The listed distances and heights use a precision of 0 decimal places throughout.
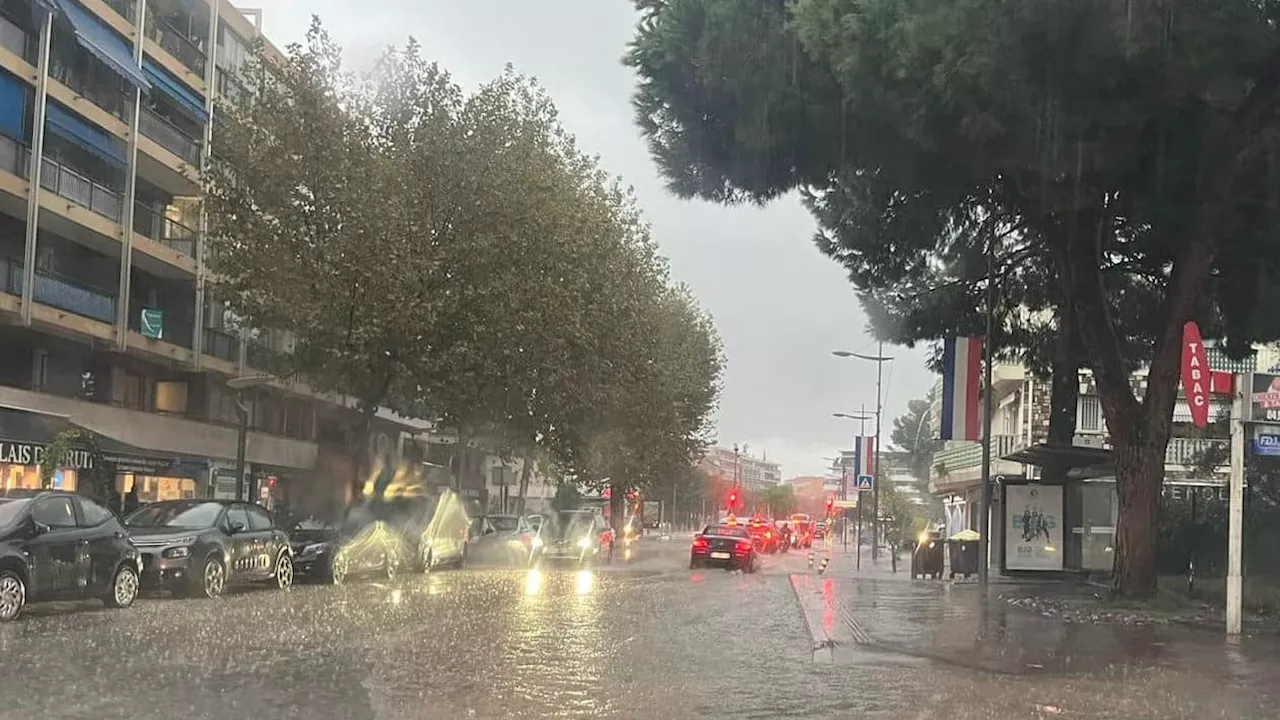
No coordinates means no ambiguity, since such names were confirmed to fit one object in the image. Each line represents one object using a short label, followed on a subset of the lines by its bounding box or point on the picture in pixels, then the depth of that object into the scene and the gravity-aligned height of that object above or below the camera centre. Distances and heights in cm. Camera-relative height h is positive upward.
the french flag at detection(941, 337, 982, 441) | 2483 +157
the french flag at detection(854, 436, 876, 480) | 5210 +22
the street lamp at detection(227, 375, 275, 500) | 2795 -32
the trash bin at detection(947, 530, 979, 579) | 3094 -226
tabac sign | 1541 +126
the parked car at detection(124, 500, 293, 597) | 1780 -172
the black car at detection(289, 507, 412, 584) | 2288 -215
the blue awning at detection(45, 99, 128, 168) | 2816 +706
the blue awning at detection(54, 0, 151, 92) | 2803 +922
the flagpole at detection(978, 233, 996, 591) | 2456 +53
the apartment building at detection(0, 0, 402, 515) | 2709 +462
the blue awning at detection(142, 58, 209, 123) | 3251 +948
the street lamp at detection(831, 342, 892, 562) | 5103 +93
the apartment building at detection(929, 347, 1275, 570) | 2703 +21
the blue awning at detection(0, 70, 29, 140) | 2630 +698
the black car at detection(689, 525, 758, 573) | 3438 -271
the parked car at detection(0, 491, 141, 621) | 1408 -153
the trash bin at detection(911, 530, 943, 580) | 3178 -245
